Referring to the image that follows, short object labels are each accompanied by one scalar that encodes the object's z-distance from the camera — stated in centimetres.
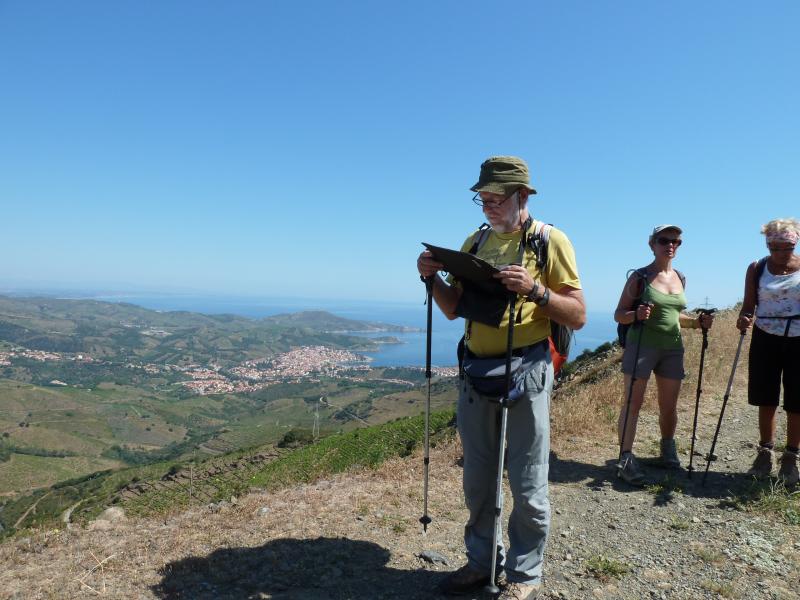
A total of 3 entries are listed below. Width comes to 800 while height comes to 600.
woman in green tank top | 511
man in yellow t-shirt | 289
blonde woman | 470
